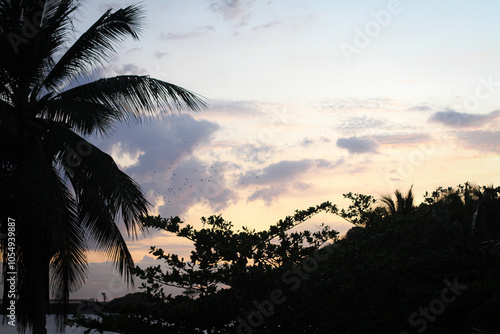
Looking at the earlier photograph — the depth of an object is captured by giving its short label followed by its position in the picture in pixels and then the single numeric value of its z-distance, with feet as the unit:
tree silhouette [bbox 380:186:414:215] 75.67
